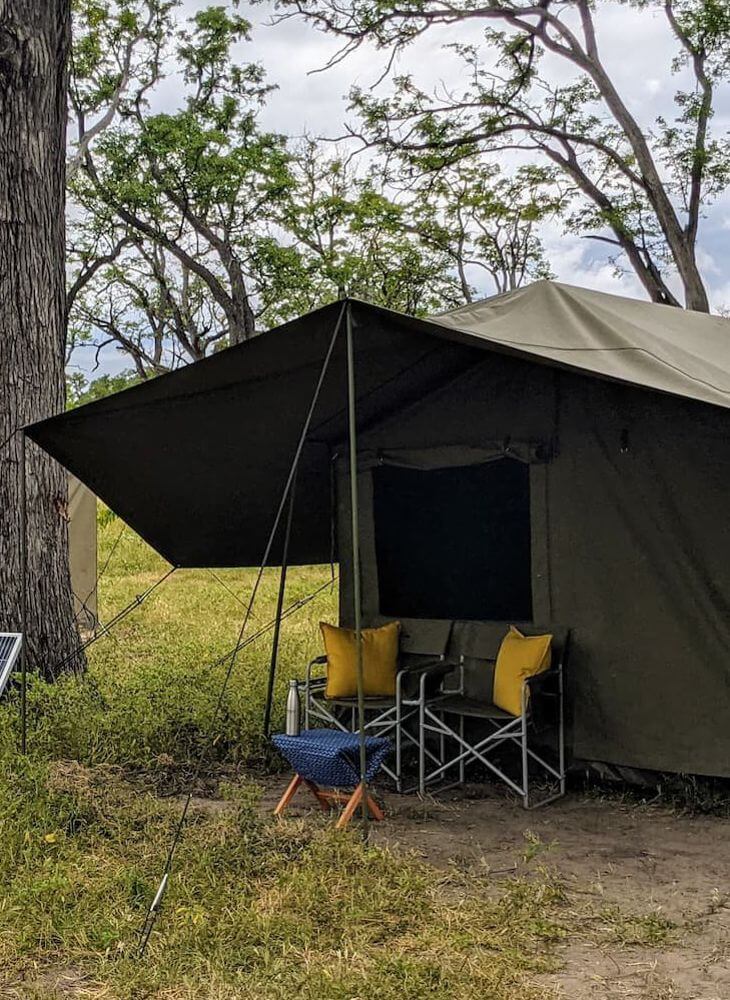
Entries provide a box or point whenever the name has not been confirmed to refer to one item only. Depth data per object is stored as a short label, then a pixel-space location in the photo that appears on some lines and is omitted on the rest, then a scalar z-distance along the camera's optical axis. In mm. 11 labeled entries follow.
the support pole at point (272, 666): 3746
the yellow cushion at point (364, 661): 4883
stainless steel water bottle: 4031
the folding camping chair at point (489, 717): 4355
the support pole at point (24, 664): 4391
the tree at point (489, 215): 15031
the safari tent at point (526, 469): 4109
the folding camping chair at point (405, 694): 4602
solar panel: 4894
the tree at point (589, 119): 12266
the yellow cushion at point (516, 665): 4379
